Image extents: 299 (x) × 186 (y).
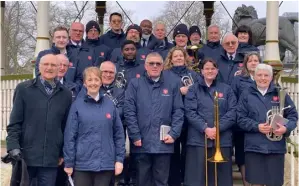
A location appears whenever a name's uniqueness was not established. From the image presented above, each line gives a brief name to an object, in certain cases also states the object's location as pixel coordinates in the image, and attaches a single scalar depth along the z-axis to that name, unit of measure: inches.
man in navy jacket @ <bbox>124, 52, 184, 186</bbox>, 184.1
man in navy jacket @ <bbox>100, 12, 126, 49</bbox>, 257.9
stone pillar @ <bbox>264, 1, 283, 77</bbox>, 297.3
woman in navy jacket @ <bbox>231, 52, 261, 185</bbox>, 198.5
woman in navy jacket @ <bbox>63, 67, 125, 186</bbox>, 163.3
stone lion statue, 522.6
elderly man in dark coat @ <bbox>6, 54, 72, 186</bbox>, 160.6
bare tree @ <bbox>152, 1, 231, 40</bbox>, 816.9
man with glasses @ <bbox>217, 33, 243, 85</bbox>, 215.6
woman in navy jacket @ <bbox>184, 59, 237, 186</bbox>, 186.1
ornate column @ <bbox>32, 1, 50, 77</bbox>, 317.1
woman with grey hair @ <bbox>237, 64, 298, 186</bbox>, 180.4
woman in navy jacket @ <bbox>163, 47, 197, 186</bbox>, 199.2
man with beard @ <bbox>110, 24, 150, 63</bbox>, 225.3
